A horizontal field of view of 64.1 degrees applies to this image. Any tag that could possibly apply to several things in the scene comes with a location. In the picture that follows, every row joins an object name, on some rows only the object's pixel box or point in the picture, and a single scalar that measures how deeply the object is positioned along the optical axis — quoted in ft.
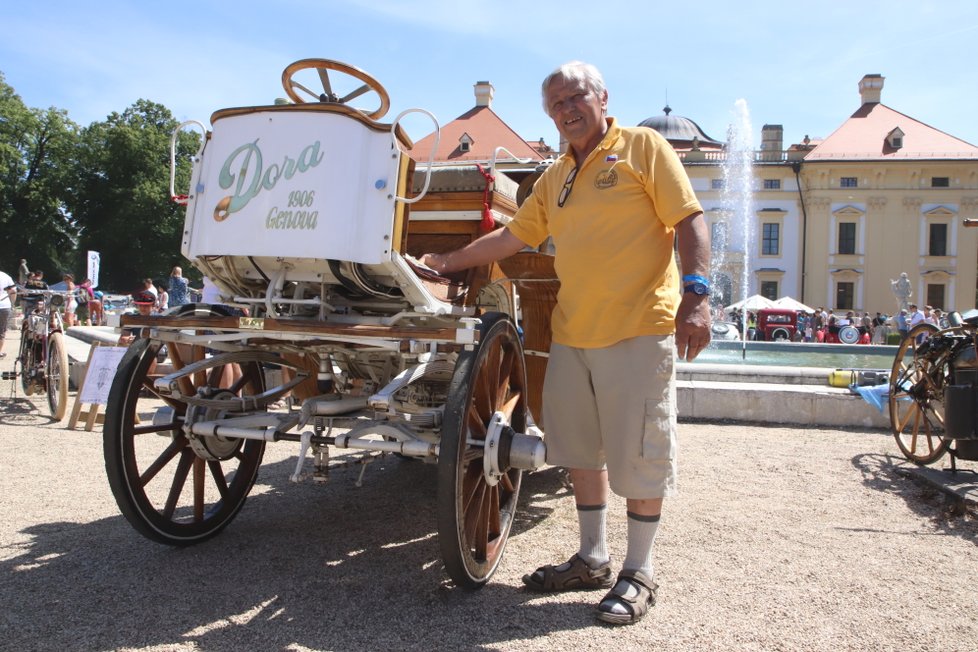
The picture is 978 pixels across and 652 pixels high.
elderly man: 9.62
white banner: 59.00
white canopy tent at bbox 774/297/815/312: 118.11
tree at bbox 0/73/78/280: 151.33
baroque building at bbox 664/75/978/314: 152.46
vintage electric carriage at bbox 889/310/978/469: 15.74
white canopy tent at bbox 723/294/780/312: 113.70
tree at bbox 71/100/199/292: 152.66
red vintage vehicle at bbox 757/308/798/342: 105.70
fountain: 153.07
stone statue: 116.47
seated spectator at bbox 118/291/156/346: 24.92
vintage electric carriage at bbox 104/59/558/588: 9.41
